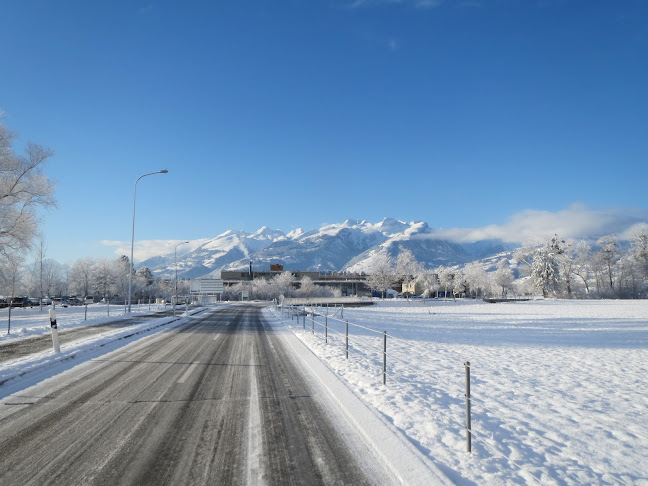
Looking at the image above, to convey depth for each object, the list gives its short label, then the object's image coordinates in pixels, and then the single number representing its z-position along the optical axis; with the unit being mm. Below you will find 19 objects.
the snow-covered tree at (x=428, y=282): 104812
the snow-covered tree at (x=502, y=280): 103375
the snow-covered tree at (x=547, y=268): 82250
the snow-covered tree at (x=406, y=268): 104750
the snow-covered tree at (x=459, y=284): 112875
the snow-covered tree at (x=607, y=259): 81188
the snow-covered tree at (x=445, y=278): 116500
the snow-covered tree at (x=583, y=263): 86431
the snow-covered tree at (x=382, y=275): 92812
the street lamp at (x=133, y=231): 32262
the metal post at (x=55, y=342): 11211
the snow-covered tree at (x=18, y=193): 28141
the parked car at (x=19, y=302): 53194
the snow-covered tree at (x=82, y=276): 93750
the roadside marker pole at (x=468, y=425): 4578
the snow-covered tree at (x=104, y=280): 92375
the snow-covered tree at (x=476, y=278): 108875
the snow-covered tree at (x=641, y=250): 69625
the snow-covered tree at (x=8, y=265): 31203
